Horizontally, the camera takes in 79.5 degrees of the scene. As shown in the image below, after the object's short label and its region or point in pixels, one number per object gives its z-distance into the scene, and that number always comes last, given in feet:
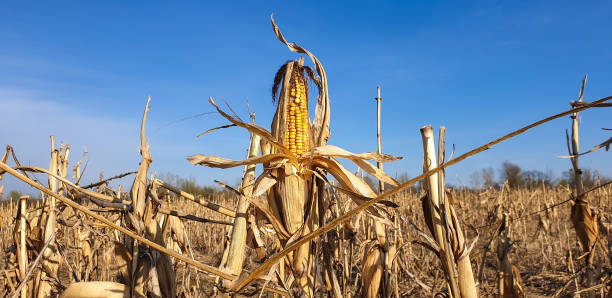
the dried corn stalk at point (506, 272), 7.52
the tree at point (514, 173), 148.77
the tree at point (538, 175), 149.77
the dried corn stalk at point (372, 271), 6.27
